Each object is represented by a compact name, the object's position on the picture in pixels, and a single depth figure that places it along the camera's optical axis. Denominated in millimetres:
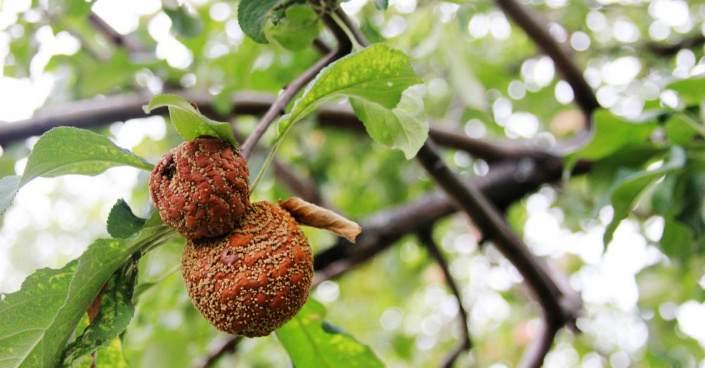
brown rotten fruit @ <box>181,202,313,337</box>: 534
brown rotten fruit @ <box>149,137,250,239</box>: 542
